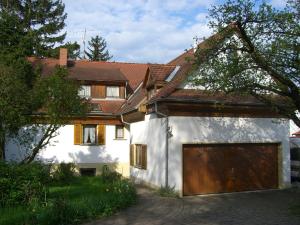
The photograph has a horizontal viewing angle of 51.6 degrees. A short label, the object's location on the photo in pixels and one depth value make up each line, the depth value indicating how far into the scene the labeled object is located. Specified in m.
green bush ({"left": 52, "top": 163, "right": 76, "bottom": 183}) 16.40
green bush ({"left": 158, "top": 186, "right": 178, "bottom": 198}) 13.19
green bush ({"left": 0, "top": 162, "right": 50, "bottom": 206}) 10.34
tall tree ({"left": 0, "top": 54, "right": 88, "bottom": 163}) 12.87
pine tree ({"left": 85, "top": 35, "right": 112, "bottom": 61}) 46.07
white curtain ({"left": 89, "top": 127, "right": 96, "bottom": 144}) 19.30
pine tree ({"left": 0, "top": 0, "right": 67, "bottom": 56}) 30.08
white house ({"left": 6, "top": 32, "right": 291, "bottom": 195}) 13.54
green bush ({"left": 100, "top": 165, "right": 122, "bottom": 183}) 15.67
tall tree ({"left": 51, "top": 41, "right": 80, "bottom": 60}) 30.56
